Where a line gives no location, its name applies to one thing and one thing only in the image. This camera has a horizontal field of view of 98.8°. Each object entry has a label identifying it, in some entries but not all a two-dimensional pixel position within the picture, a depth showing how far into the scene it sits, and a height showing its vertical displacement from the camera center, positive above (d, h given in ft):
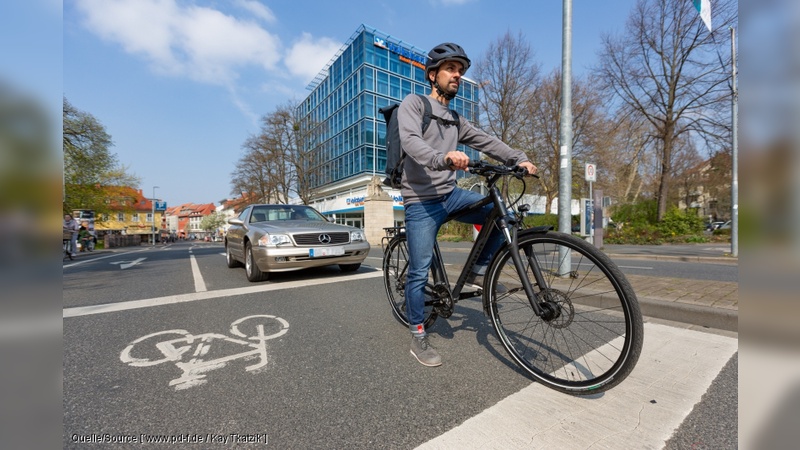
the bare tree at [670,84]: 49.96 +21.73
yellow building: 102.83 +5.32
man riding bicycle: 7.88 +0.69
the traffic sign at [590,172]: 23.72 +3.52
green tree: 55.67 +11.23
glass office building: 118.01 +39.50
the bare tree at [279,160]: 108.68 +20.58
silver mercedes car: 16.71 -0.99
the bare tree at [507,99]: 68.69 +25.32
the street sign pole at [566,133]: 17.67 +4.83
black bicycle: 5.87 -1.62
